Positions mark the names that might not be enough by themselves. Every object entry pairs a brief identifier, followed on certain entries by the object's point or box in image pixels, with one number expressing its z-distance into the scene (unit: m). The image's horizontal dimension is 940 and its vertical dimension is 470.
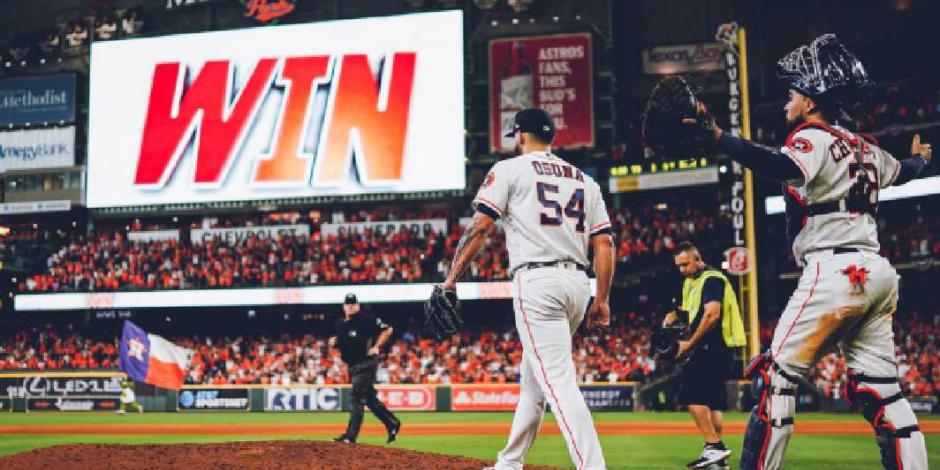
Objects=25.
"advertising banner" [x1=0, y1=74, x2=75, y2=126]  40.75
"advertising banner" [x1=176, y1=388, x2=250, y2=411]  26.05
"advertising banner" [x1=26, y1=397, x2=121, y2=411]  26.55
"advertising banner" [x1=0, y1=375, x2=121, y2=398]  26.62
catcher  4.84
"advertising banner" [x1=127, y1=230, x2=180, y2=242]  39.41
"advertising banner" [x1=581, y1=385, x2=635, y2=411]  23.95
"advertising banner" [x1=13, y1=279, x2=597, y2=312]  31.00
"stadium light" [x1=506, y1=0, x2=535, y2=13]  36.12
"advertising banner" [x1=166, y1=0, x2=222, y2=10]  41.06
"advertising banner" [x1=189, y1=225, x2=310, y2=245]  38.16
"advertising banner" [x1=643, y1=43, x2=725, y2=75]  37.03
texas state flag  18.91
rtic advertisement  25.61
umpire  11.70
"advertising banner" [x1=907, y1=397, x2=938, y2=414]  21.11
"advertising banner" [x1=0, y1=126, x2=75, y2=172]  40.59
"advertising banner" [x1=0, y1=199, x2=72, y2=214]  38.78
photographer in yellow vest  8.70
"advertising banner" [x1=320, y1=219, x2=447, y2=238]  36.16
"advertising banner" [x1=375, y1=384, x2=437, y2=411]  25.27
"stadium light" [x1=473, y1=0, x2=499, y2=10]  36.25
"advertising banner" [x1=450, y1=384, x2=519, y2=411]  24.72
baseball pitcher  5.56
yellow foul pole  21.77
